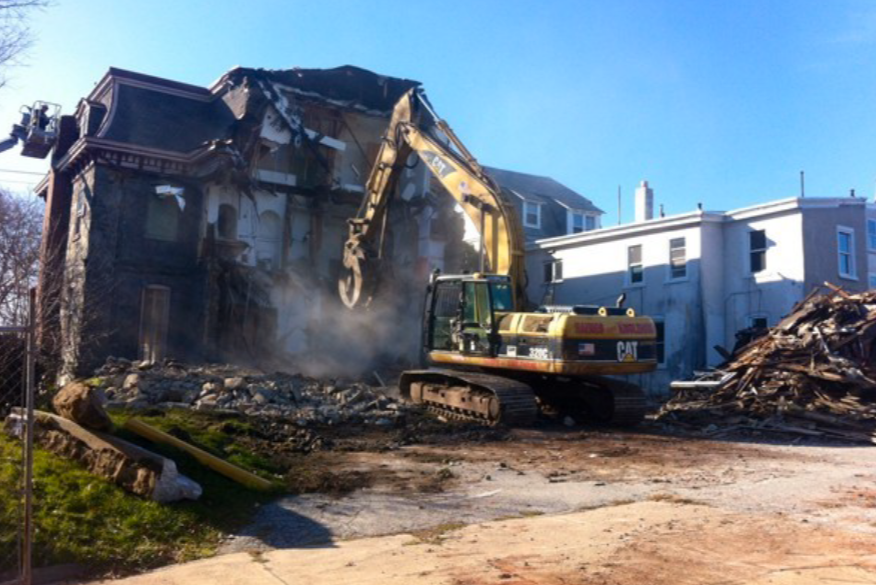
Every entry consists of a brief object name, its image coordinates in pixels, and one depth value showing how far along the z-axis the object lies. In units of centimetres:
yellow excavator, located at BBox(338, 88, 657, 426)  1395
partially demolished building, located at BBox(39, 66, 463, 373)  2366
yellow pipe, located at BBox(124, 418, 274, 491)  782
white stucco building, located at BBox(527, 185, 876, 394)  2211
